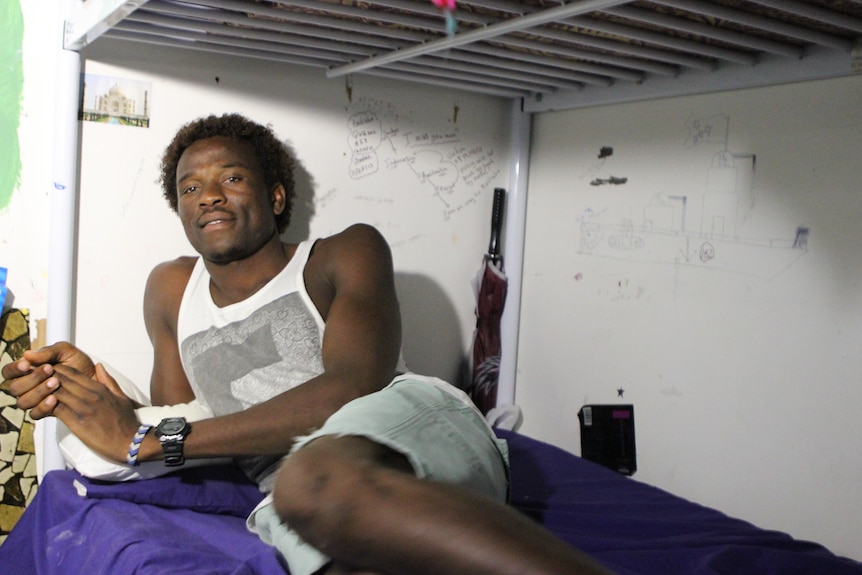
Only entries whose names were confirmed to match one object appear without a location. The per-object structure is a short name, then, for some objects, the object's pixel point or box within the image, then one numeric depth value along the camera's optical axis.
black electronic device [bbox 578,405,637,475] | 1.77
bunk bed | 1.15
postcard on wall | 1.56
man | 0.62
